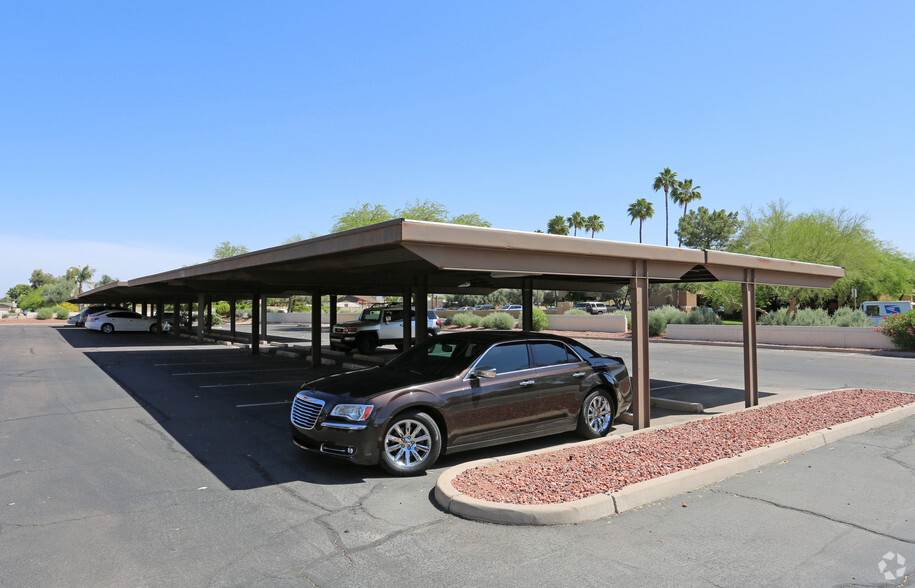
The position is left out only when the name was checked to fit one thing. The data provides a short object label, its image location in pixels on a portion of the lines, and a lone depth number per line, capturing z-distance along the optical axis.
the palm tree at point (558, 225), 70.06
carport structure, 6.95
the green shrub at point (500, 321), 39.38
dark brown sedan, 6.36
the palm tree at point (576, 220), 75.88
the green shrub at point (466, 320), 44.97
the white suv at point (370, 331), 21.44
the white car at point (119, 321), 34.81
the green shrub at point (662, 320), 33.16
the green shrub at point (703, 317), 32.16
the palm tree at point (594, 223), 75.19
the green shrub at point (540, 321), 37.16
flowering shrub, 21.84
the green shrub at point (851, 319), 26.46
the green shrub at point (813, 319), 27.53
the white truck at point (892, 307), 29.64
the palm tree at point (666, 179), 71.00
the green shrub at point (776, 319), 28.81
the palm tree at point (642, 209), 71.31
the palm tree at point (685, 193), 70.62
